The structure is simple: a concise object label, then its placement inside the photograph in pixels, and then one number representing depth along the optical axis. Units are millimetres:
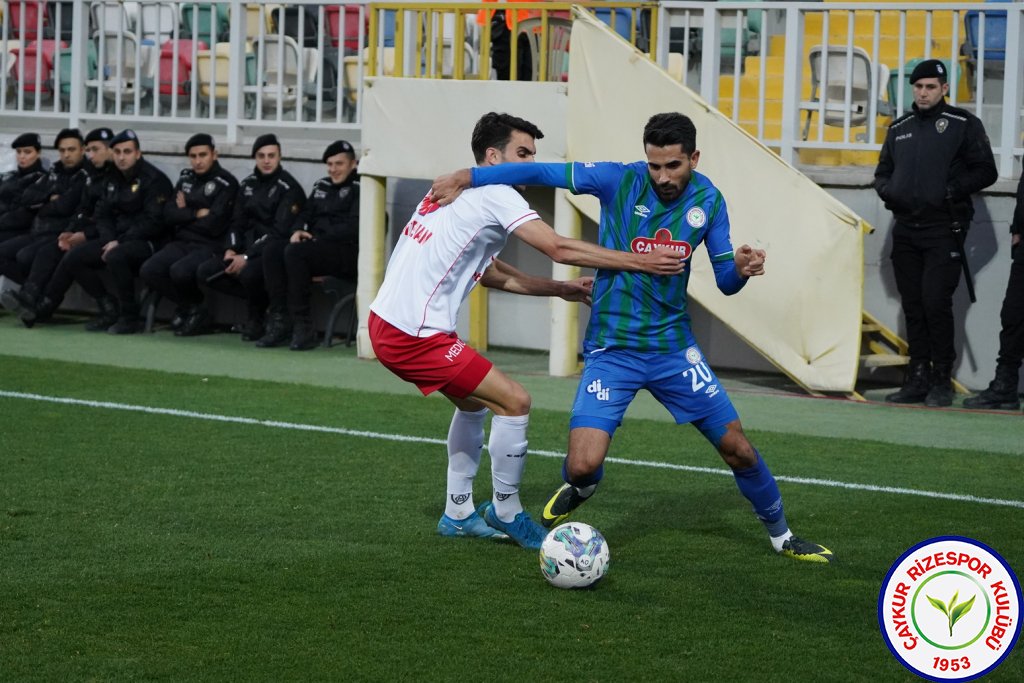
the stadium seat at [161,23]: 17594
